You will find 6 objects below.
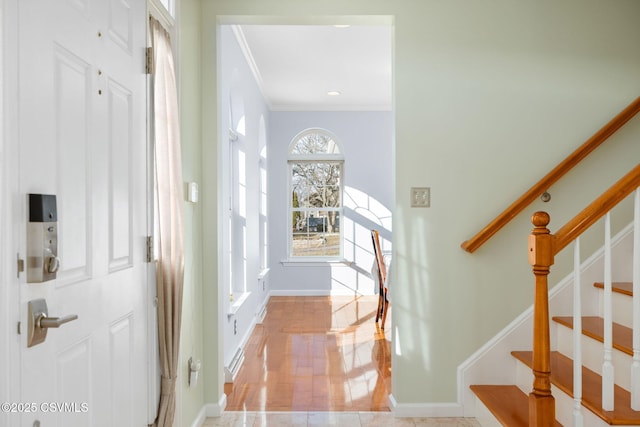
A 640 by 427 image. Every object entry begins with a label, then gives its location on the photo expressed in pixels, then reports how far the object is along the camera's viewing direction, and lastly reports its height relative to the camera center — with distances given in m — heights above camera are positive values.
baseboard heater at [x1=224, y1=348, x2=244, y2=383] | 3.44 -1.21
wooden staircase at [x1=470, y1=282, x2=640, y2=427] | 1.93 -0.82
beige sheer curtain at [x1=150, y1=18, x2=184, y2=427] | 2.10 -0.05
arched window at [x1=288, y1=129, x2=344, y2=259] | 7.34 -0.05
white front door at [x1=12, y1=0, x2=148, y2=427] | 1.25 +0.03
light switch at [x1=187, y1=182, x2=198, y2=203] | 2.54 +0.07
